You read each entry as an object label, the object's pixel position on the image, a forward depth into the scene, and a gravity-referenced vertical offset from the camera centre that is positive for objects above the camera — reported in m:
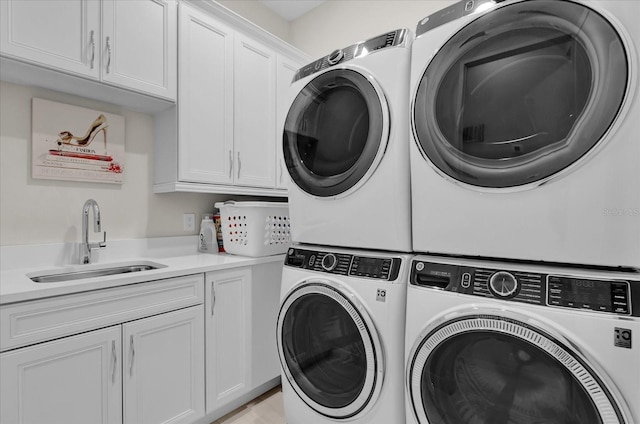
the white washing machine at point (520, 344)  0.80 -0.38
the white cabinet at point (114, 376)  1.15 -0.69
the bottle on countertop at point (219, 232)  2.30 -0.15
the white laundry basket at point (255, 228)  2.00 -0.10
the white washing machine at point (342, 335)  1.20 -0.53
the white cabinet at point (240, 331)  1.73 -0.71
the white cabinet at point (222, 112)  1.95 +0.69
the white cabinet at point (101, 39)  1.37 +0.85
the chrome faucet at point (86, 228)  1.71 -0.09
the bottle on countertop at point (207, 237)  2.29 -0.18
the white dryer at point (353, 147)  1.24 +0.29
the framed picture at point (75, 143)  1.64 +0.38
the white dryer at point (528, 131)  0.82 +0.25
